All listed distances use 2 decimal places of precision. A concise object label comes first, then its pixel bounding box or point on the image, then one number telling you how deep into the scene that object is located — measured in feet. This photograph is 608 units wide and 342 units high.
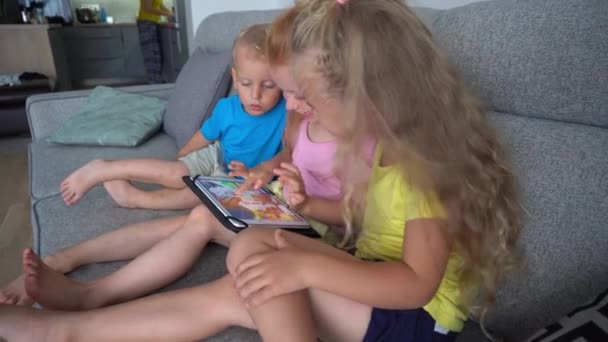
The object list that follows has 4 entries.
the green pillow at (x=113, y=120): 5.22
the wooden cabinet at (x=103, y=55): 15.80
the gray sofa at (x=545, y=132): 2.13
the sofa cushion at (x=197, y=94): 4.99
